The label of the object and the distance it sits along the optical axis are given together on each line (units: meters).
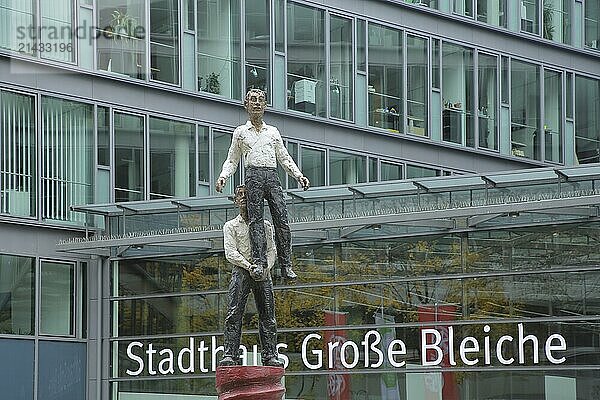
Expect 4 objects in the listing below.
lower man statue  19.36
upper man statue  19.27
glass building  29.83
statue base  18.83
